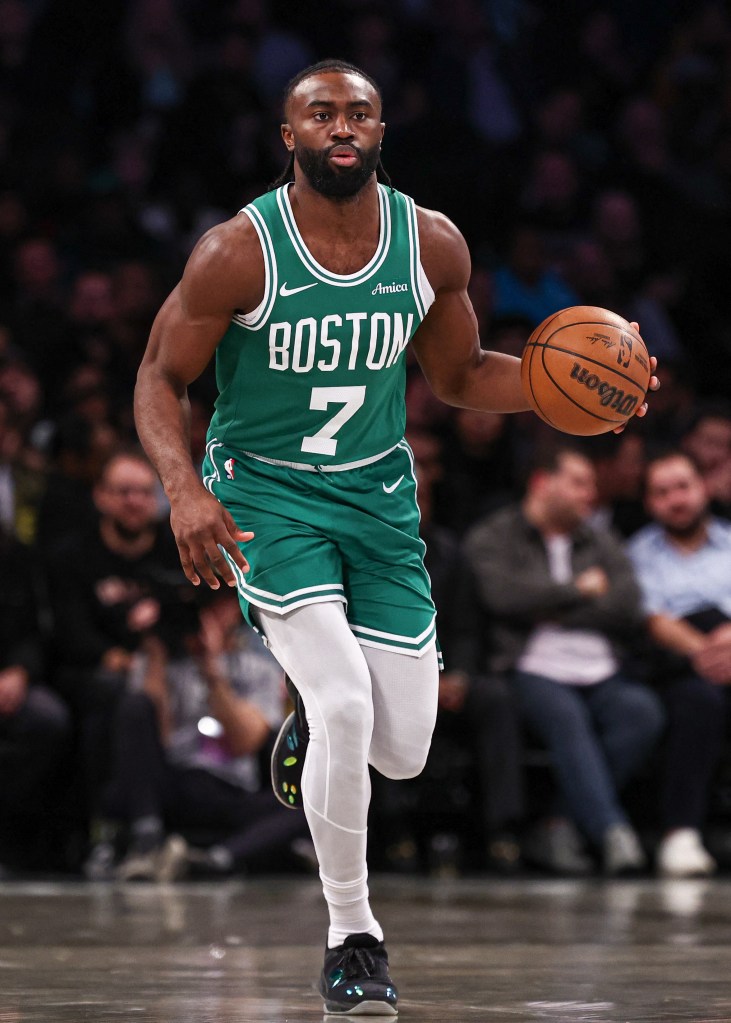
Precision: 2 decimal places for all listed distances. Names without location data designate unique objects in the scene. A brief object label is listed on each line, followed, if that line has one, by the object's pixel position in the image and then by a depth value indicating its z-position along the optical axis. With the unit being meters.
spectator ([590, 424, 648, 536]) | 17.89
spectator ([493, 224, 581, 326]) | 21.41
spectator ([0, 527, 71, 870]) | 14.41
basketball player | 8.03
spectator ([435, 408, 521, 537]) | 17.55
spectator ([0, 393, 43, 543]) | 16.05
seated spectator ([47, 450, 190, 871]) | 14.58
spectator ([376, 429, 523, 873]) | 14.79
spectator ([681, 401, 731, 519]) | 17.20
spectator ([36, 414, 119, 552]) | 15.50
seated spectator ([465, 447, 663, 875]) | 14.77
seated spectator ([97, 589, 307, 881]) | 14.12
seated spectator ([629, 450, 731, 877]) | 14.93
